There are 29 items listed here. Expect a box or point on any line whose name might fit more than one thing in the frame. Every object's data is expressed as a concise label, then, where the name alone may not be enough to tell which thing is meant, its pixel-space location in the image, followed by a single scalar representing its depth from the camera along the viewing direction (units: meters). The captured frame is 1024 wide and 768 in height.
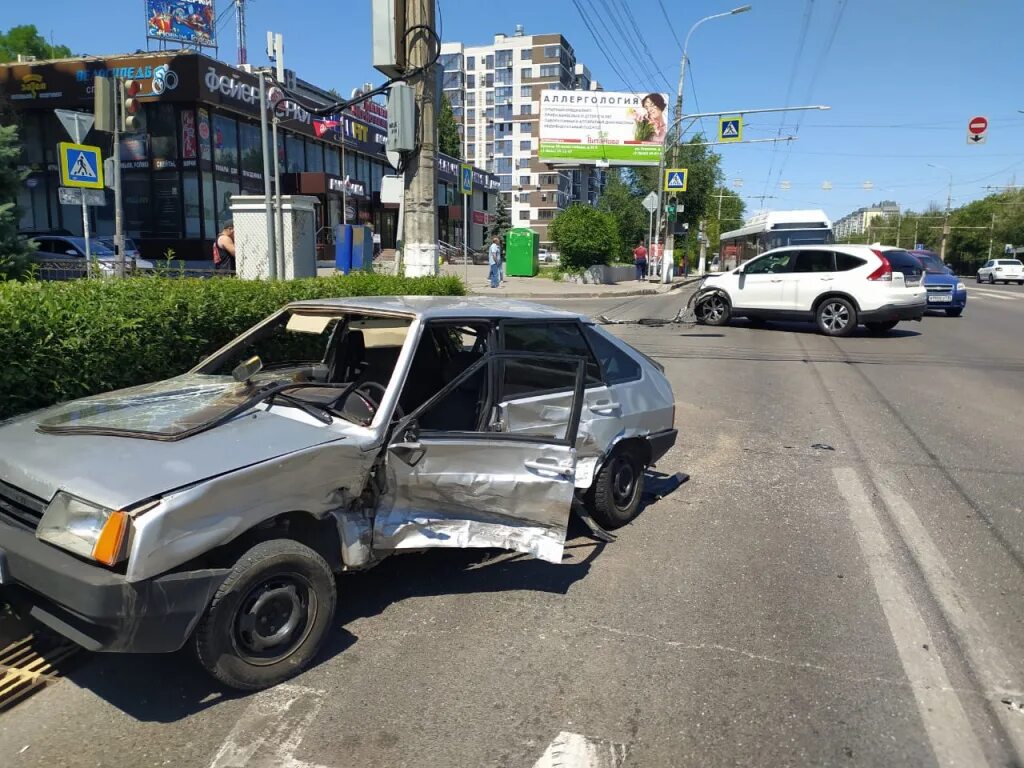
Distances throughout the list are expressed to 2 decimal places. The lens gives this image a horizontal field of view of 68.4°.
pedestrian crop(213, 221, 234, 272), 13.91
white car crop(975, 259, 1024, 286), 48.28
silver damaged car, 2.71
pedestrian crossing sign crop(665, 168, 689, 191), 33.00
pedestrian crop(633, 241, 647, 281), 39.16
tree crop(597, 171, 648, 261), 51.00
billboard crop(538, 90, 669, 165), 44.50
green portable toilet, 35.12
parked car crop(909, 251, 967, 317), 19.97
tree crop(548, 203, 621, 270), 31.72
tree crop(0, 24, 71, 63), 51.44
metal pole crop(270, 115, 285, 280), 12.30
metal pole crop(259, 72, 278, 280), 11.34
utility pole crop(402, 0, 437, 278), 11.18
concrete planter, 32.22
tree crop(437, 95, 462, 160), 62.94
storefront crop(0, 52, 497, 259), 28.19
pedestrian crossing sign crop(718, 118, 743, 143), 30.44
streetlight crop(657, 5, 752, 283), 31.27
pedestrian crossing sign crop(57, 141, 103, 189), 10.52
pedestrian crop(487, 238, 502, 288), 27.22
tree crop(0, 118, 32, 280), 12.10
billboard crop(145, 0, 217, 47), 38.03
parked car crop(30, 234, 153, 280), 20.94
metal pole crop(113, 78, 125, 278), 10.16
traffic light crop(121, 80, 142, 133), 10.48
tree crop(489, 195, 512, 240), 69.12
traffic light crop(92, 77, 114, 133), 9.80
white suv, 14.87
